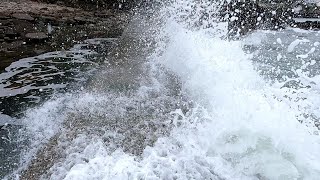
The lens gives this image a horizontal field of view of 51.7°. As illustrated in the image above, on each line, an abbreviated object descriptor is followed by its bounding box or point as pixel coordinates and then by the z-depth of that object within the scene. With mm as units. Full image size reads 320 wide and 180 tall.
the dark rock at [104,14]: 14172
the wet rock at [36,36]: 9688
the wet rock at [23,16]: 11484
